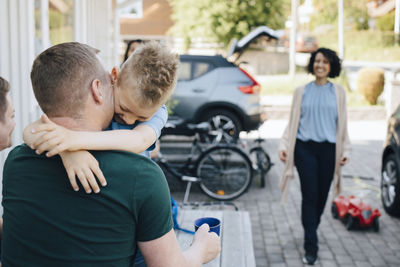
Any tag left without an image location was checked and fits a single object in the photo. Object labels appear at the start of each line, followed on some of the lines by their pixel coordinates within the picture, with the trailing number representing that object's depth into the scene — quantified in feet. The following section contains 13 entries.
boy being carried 4.61
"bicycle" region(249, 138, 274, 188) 24.38
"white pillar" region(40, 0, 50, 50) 16.71
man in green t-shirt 4.62
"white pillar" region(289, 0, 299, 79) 77.31
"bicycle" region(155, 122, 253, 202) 22.08
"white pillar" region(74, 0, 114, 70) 23.00
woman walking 14.97
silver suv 32.73
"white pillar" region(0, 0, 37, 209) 12.23
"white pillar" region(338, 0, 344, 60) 73.04
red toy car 18.05
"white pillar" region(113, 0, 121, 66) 30.86
